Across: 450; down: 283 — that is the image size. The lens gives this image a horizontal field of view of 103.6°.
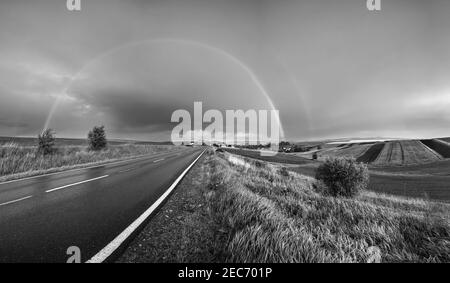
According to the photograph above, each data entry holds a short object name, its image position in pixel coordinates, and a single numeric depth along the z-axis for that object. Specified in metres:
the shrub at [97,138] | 30.06
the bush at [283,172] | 18.12
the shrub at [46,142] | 21.87
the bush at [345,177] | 12.34
